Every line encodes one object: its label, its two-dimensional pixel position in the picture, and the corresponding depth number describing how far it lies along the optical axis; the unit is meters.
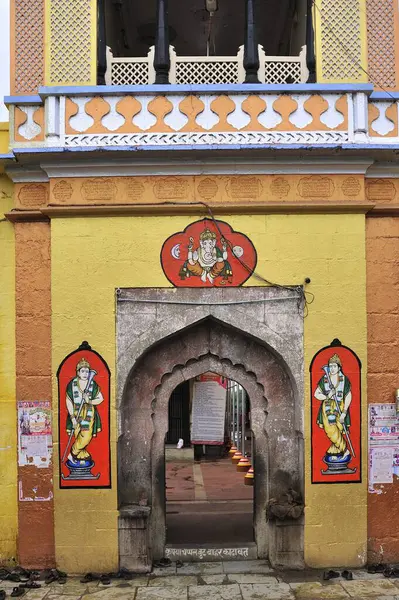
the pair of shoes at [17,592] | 6.29
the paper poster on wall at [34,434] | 7.09
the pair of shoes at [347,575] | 6.64
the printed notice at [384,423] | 7.15
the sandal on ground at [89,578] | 6.67
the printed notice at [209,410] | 14.27
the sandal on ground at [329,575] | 6.62
